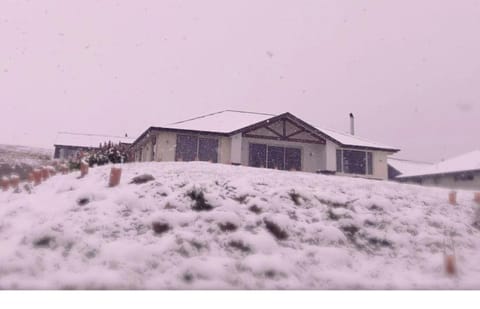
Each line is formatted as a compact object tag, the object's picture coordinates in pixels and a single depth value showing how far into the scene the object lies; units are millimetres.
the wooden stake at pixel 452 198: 6601
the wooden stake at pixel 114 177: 5869
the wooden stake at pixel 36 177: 6389
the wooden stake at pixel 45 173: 6770
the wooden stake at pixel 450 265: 4195
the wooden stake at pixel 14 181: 6113
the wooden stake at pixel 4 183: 5995
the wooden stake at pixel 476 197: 6675
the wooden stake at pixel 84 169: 6715
